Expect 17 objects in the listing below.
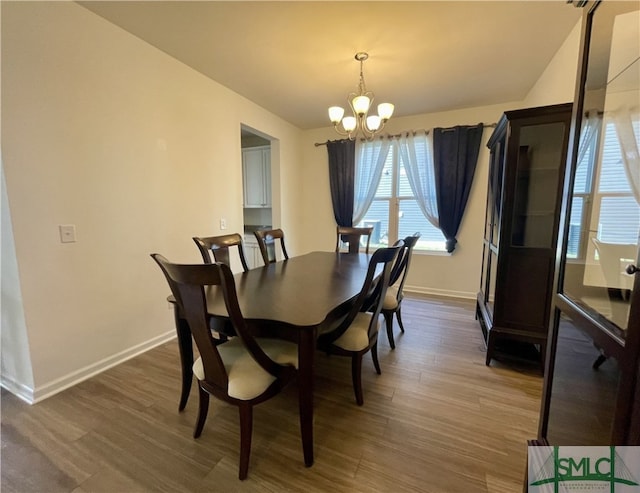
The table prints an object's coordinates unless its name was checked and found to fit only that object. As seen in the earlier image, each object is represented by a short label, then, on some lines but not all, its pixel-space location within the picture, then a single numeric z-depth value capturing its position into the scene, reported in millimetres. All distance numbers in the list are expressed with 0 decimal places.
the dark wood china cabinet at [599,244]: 773
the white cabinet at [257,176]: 4414
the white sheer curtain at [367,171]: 4234
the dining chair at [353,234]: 3250
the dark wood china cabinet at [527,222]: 1981
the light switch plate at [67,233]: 1898
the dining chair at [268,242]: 2680
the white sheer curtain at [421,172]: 3953
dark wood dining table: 1246
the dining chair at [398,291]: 2361
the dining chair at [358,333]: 1561
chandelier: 2318
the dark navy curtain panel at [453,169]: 3668
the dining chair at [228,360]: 1081
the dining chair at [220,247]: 2150
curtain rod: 3633
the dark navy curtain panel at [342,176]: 4363
